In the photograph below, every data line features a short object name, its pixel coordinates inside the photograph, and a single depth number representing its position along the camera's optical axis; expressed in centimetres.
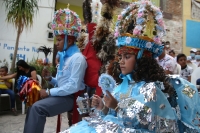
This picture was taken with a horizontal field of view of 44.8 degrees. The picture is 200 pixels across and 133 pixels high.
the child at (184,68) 590
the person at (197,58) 774
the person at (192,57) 831
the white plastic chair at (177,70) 450
